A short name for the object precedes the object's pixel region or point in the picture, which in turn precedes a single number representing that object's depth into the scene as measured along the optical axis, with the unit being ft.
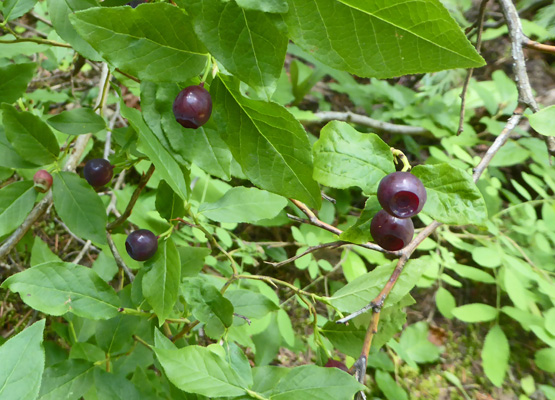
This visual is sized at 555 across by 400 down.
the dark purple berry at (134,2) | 0.52
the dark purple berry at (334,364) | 0.61
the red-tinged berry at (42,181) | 0.62
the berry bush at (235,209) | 0.40
